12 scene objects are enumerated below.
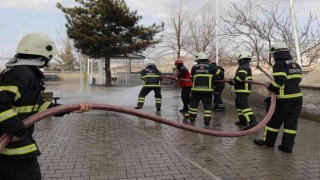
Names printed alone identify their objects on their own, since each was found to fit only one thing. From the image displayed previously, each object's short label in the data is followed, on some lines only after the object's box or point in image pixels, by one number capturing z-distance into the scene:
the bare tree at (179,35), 21.44
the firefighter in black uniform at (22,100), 2.07
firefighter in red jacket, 7.84
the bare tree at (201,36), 20.78
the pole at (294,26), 7.28
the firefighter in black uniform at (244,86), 5.83
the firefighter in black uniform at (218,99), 8.41
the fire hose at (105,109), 2.16
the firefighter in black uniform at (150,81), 7.85
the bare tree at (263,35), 8.68
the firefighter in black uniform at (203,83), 6.18
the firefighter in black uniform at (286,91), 4.37
